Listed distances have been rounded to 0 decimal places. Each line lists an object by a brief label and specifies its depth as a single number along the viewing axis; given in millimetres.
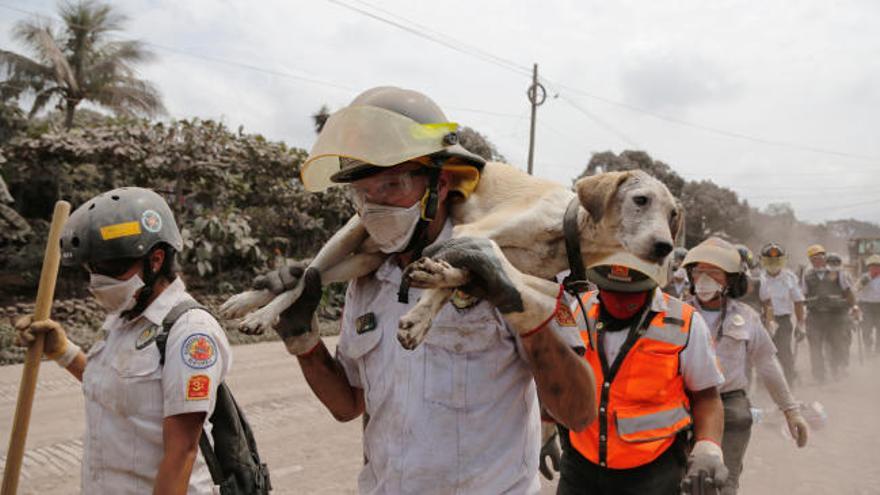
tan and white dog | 1397
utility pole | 20719
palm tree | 18375
